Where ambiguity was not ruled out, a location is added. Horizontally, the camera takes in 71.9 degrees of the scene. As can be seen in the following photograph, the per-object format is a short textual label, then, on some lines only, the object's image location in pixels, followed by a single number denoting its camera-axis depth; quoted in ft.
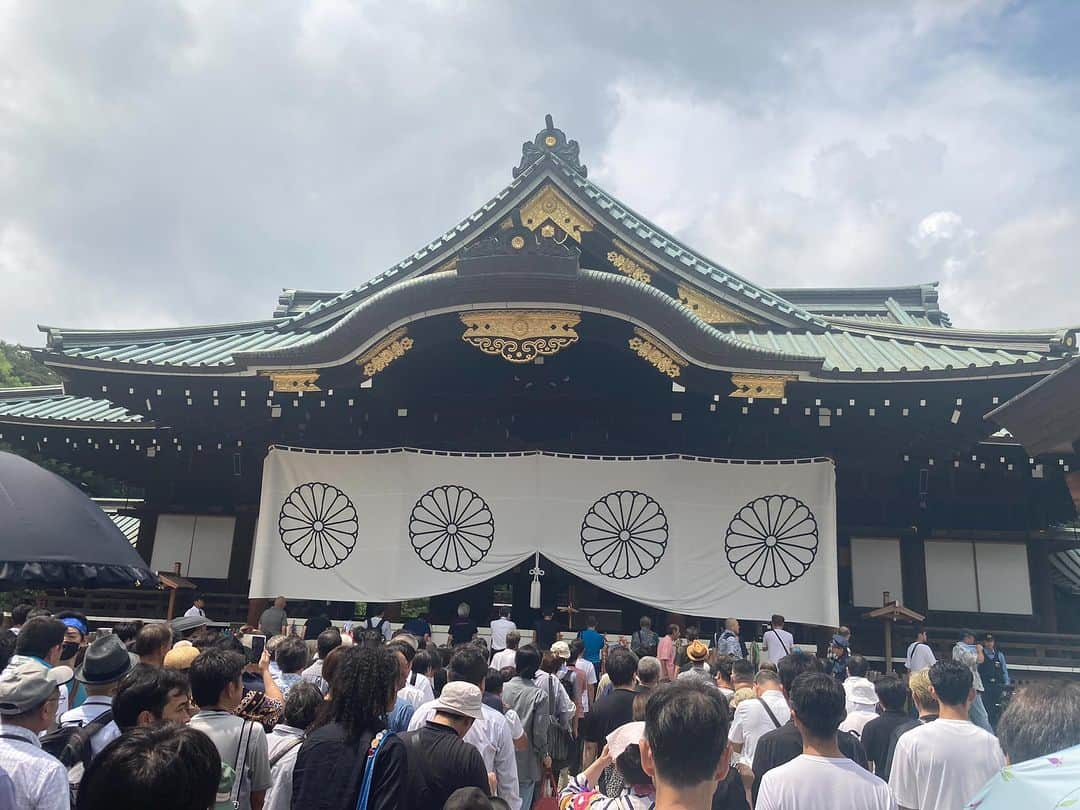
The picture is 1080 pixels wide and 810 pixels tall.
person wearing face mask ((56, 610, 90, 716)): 14.41
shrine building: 27.20
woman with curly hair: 8.12
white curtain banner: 28.66
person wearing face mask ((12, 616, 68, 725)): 11.63
